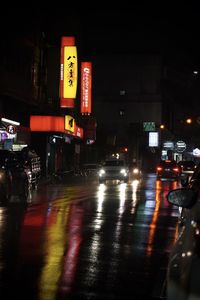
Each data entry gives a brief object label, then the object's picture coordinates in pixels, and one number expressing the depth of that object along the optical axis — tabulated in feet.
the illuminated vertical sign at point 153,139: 273.13
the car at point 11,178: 61.72
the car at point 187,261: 12.01
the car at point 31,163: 87.47
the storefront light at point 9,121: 117.41
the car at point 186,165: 127.03
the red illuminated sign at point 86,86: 177.06
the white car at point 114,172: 133.28
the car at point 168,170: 144.25
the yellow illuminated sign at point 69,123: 145.00
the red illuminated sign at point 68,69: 143.02
